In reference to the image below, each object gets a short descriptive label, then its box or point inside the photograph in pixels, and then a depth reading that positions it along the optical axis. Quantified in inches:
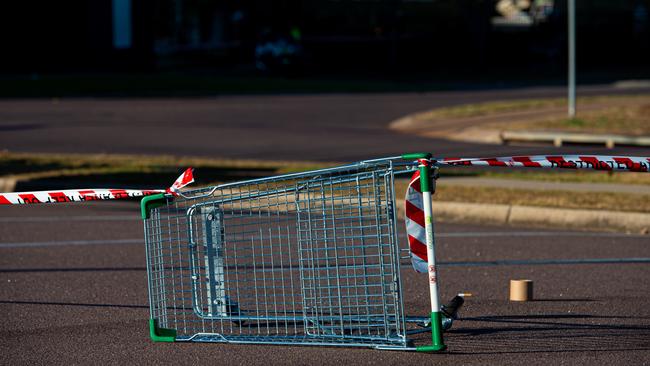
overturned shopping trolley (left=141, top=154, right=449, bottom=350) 455.5
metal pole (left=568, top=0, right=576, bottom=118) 1644.9
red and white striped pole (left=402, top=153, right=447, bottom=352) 450.3
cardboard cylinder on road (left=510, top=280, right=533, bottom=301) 587.8
